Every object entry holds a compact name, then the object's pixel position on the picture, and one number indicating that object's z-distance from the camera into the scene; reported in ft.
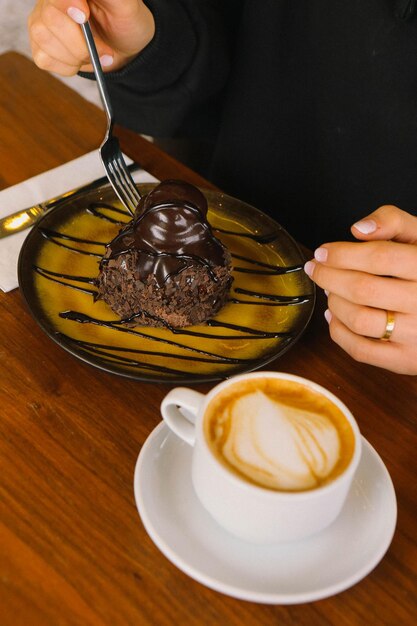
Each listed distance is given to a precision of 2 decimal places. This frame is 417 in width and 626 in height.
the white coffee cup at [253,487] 1.78
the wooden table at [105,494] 1.91
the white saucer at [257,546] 1.83
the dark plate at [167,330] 2.55
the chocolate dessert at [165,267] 2.71
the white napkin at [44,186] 3.07
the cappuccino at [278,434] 1.83
